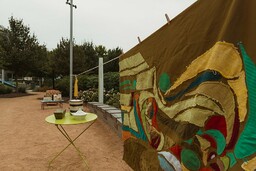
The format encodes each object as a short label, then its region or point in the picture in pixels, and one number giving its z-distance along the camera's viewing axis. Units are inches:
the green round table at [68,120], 163.9
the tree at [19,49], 869.8
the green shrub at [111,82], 617.1
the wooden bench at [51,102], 529.9
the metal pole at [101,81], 438.0
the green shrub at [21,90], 1055.0
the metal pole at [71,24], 548.7
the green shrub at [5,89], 934.8
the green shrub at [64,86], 769.6
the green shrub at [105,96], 463.5
